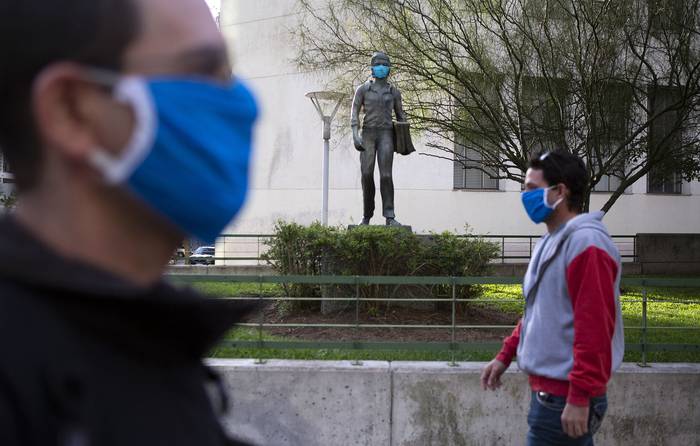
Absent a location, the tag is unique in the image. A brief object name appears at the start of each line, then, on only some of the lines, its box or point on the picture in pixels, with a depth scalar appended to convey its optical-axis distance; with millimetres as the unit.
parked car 21445
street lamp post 15743
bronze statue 10273
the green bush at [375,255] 8945
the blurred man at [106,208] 961
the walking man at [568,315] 3240
